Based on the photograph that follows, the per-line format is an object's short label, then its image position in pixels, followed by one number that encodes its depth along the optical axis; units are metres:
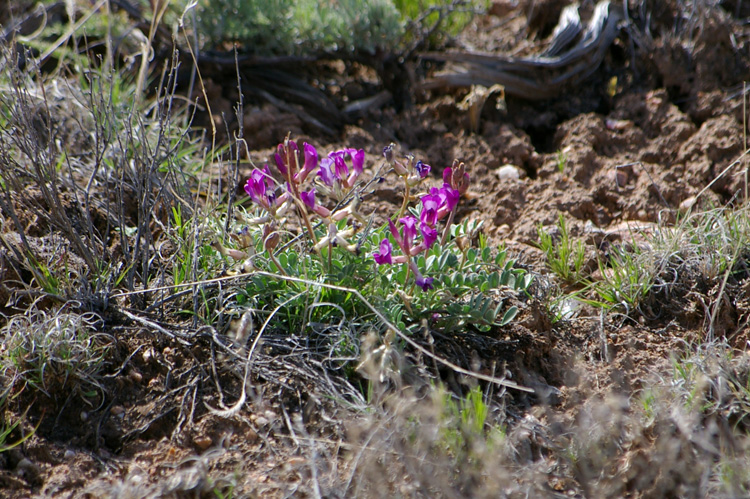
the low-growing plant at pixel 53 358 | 4.29
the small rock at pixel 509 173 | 7.03
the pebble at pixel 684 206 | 6.27
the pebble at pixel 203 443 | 4.15
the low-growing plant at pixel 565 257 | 5.61
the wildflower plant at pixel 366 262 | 4.50
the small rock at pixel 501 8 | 9.80
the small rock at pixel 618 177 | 6.73
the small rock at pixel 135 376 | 4.55
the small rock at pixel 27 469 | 3.96
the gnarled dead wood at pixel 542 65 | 8.04
